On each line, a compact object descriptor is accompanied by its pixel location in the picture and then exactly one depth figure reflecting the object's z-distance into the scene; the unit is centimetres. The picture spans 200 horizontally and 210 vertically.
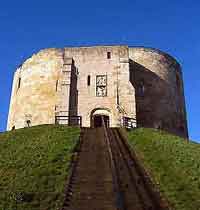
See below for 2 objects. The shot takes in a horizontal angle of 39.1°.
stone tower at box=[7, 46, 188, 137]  2105
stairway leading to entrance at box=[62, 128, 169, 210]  679
